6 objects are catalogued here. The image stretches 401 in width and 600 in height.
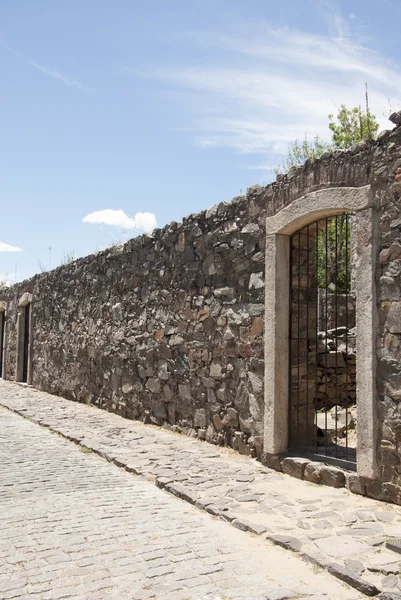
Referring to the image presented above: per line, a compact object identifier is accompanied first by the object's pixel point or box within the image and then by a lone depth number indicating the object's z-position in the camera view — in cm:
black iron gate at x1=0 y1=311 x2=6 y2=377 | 1706
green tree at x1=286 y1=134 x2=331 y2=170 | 1603
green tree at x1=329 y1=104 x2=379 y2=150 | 1579
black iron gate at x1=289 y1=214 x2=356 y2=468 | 558
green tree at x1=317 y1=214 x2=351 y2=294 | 1114
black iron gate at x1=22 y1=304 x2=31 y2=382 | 1502
